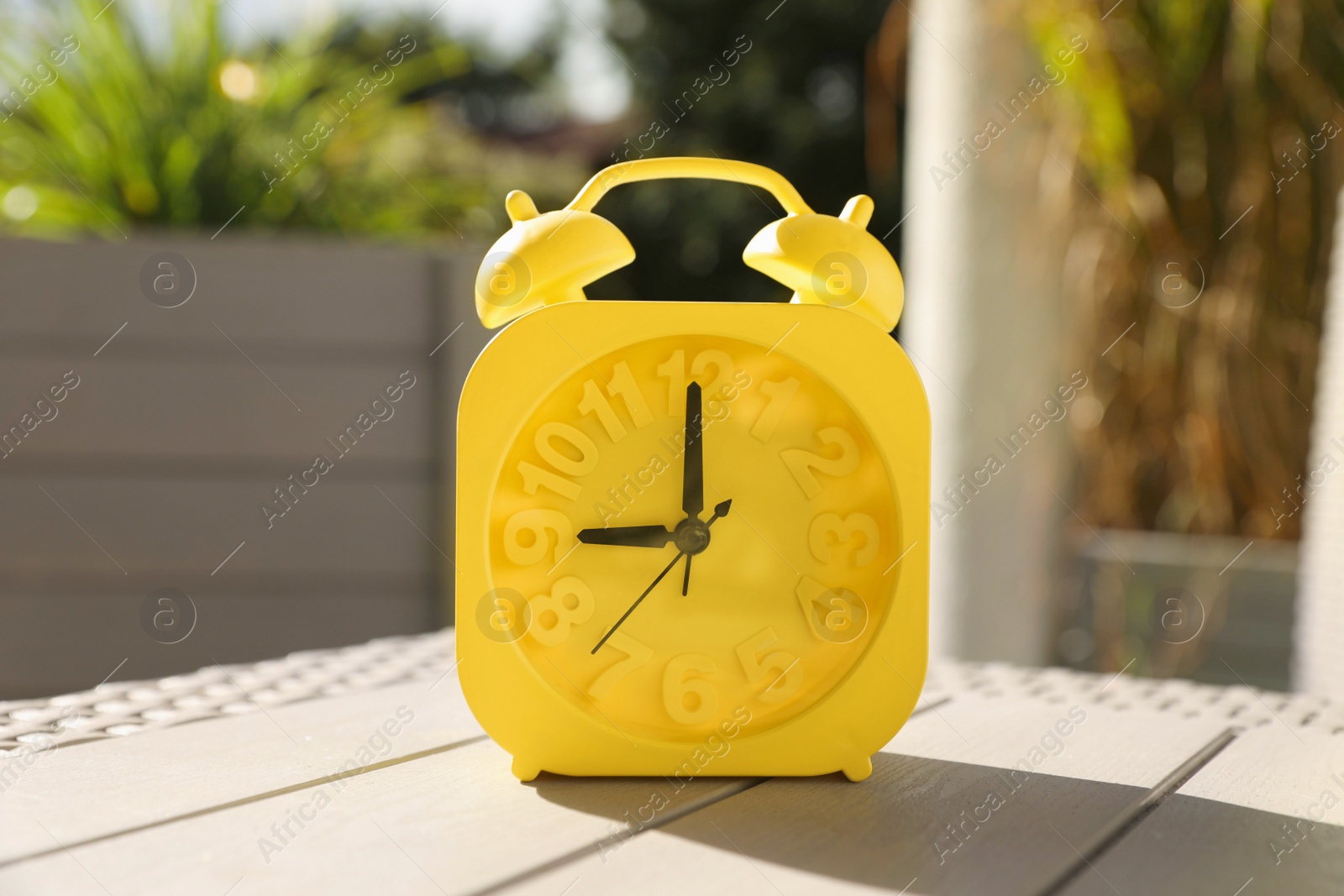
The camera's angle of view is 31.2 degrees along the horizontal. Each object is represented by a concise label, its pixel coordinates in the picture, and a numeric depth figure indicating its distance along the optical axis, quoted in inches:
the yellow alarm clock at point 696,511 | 24.3
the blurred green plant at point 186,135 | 50.0
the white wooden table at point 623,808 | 21.7
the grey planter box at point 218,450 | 42.9
